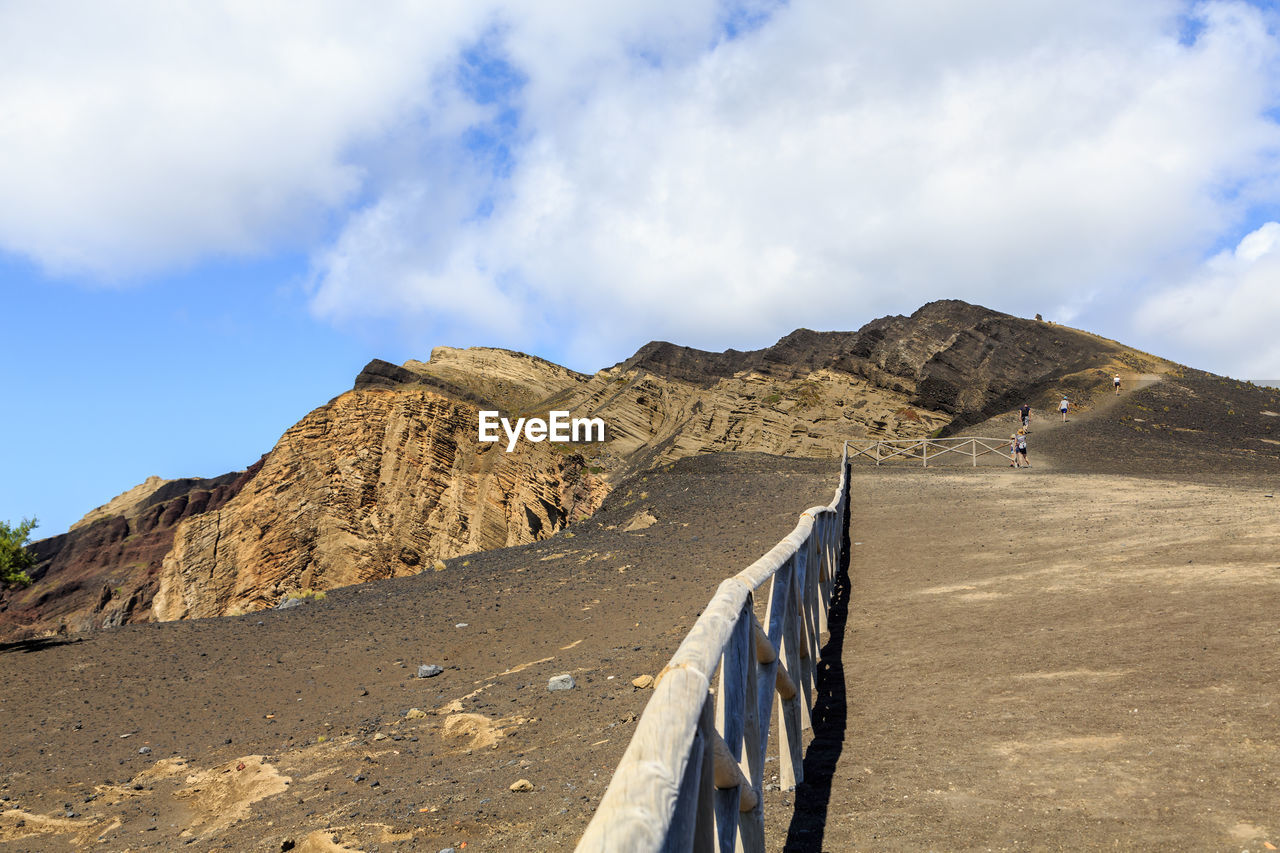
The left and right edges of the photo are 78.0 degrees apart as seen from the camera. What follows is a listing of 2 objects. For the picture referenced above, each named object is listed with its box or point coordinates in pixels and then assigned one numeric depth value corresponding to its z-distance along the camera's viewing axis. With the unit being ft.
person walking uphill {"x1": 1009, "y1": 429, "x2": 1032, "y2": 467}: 92.02
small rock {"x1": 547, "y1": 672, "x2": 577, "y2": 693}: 29.60
